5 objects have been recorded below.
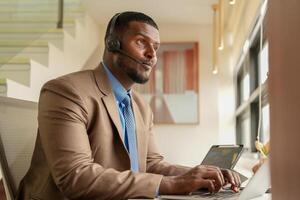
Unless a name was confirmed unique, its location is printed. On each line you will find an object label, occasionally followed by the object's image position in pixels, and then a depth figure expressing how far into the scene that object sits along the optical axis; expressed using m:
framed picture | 5.22
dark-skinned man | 1.11
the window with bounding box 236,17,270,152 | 3.37
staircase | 2.89
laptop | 0.96
